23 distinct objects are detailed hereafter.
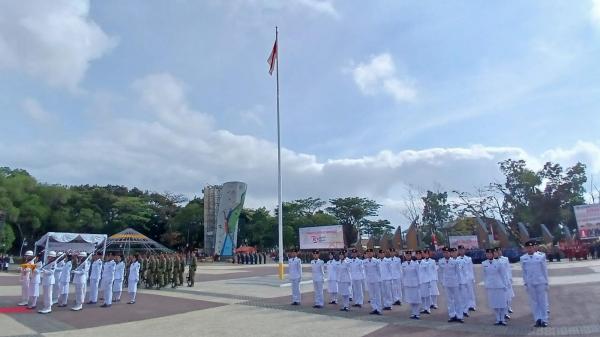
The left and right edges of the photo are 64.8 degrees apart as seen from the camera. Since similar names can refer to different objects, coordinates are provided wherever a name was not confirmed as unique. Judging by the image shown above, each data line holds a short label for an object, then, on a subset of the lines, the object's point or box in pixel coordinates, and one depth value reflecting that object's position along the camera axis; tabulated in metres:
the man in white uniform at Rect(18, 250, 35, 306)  14.80
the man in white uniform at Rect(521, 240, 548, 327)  9.59
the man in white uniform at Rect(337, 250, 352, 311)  13.23
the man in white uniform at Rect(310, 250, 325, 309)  13.82
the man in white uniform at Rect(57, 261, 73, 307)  15.01
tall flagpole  22.60
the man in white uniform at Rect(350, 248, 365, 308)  13.51
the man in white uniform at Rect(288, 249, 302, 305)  14.33
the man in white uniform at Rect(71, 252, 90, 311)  14.52
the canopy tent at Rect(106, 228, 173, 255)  33.84
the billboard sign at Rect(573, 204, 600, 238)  37.97
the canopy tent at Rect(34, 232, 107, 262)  28.31
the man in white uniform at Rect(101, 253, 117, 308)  15.06
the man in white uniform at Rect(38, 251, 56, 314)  13.75
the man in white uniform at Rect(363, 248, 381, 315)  12.49
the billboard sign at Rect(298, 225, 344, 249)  43.09
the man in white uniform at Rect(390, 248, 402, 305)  13.54
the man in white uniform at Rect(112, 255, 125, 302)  16.11
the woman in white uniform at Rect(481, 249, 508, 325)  10.01
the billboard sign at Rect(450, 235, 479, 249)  41.73
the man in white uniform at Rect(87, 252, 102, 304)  15.68
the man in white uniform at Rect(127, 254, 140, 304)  15.95
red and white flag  23.77
